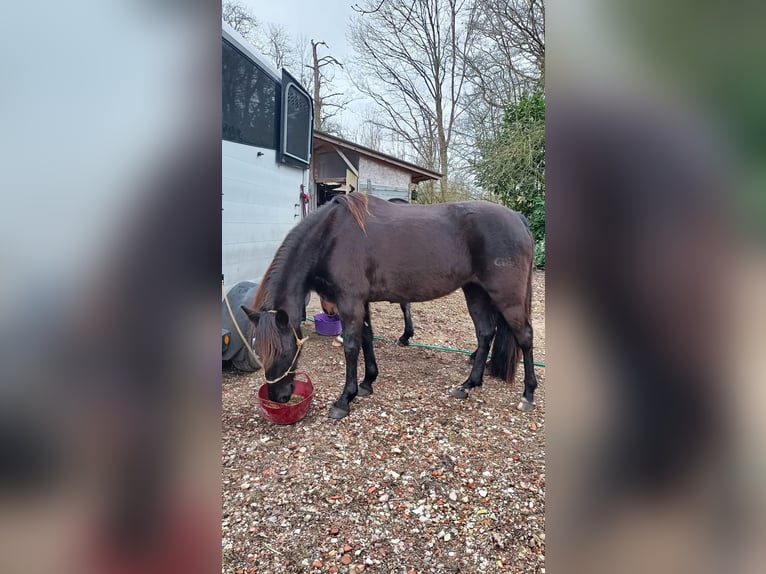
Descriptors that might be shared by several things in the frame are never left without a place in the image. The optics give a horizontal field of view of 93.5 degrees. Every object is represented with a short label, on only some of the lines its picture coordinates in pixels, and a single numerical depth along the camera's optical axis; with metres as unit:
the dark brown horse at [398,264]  2.70
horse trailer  3.09
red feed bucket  2.41
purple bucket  4.44
